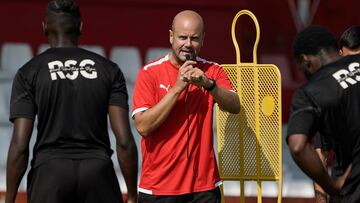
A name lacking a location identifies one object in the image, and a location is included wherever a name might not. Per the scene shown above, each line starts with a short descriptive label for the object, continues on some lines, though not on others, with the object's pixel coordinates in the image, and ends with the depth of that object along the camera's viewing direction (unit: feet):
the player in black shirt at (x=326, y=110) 38.32
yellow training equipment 52.65
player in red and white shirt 45.34
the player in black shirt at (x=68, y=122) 40.91
